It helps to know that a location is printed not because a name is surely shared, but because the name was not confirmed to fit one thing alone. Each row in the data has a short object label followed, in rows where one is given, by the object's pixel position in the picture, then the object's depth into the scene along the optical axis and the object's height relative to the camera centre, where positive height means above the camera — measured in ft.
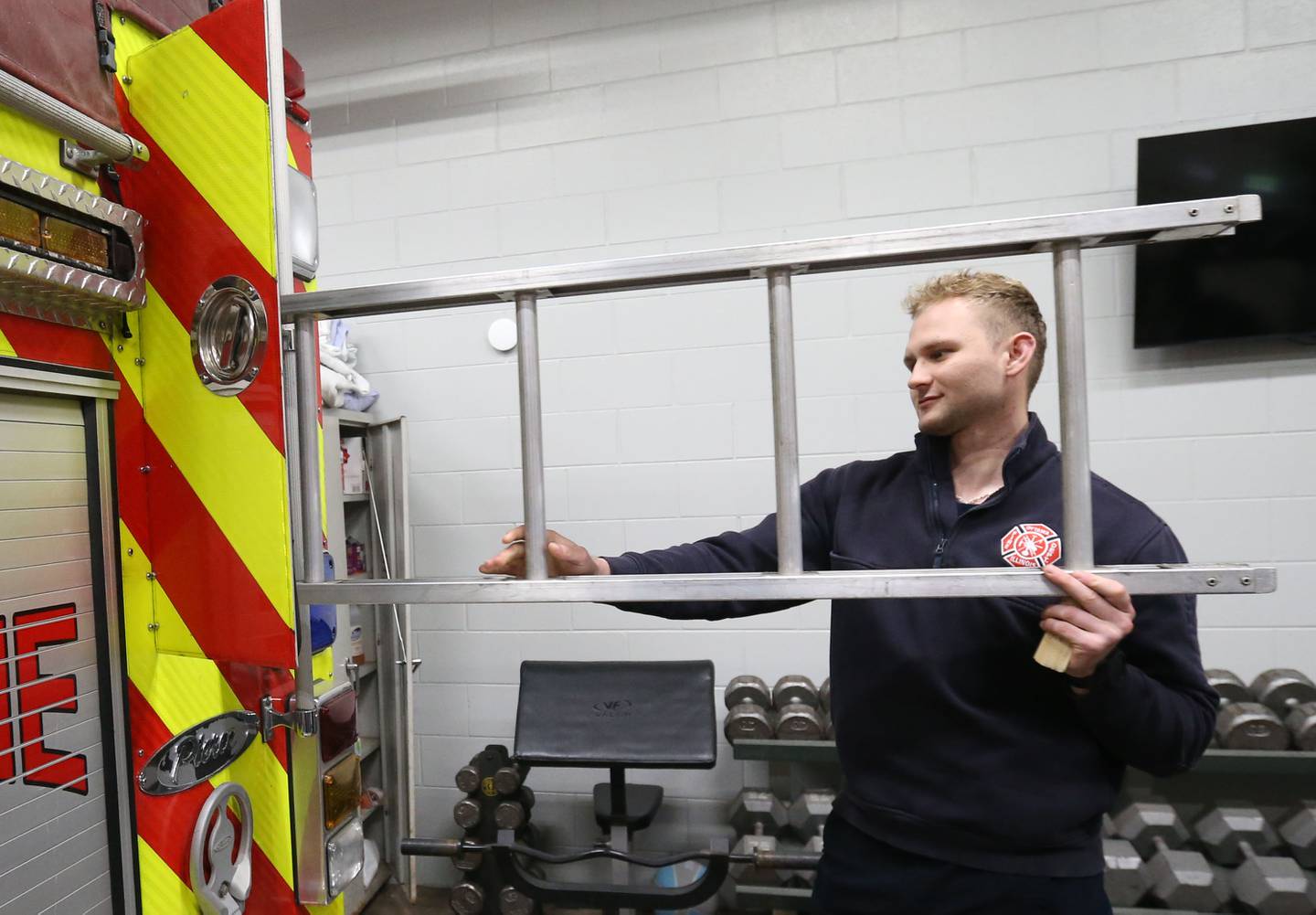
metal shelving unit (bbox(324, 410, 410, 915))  8.22 -2.42
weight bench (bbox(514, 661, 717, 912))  6.19 -2.45
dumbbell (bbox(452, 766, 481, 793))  7.38 -3.38
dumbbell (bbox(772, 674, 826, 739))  6.84 -2.62
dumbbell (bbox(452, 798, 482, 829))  7.27 -3.69
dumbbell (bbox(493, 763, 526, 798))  7.37 -3.40
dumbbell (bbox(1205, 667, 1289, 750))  6.22 -2.64
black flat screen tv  6.64 +1.84
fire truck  2.74 -0.04
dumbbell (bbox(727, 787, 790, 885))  7.04 -3.84
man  3.30 -1.17
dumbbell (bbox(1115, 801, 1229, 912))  6.20 -3.88
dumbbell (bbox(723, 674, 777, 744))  6.91 -2.65
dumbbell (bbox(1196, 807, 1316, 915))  6.02 -3.86
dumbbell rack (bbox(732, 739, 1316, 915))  6.18 -3.49
